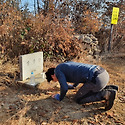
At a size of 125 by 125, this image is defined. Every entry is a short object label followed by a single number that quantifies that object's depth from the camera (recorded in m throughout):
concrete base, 3.69
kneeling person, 2.72
